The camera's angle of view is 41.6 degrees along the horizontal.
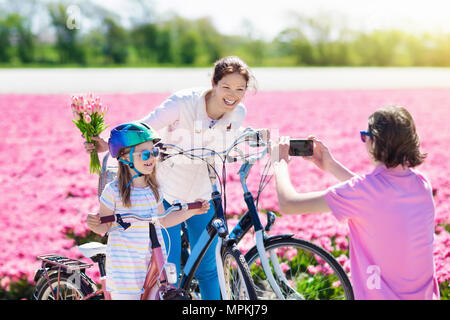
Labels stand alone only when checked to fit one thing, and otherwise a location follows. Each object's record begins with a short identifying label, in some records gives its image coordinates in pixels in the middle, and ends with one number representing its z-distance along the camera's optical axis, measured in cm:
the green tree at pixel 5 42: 3434
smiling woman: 312
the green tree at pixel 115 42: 3716
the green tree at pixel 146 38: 3919
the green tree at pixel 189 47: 3816
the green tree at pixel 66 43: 3547
